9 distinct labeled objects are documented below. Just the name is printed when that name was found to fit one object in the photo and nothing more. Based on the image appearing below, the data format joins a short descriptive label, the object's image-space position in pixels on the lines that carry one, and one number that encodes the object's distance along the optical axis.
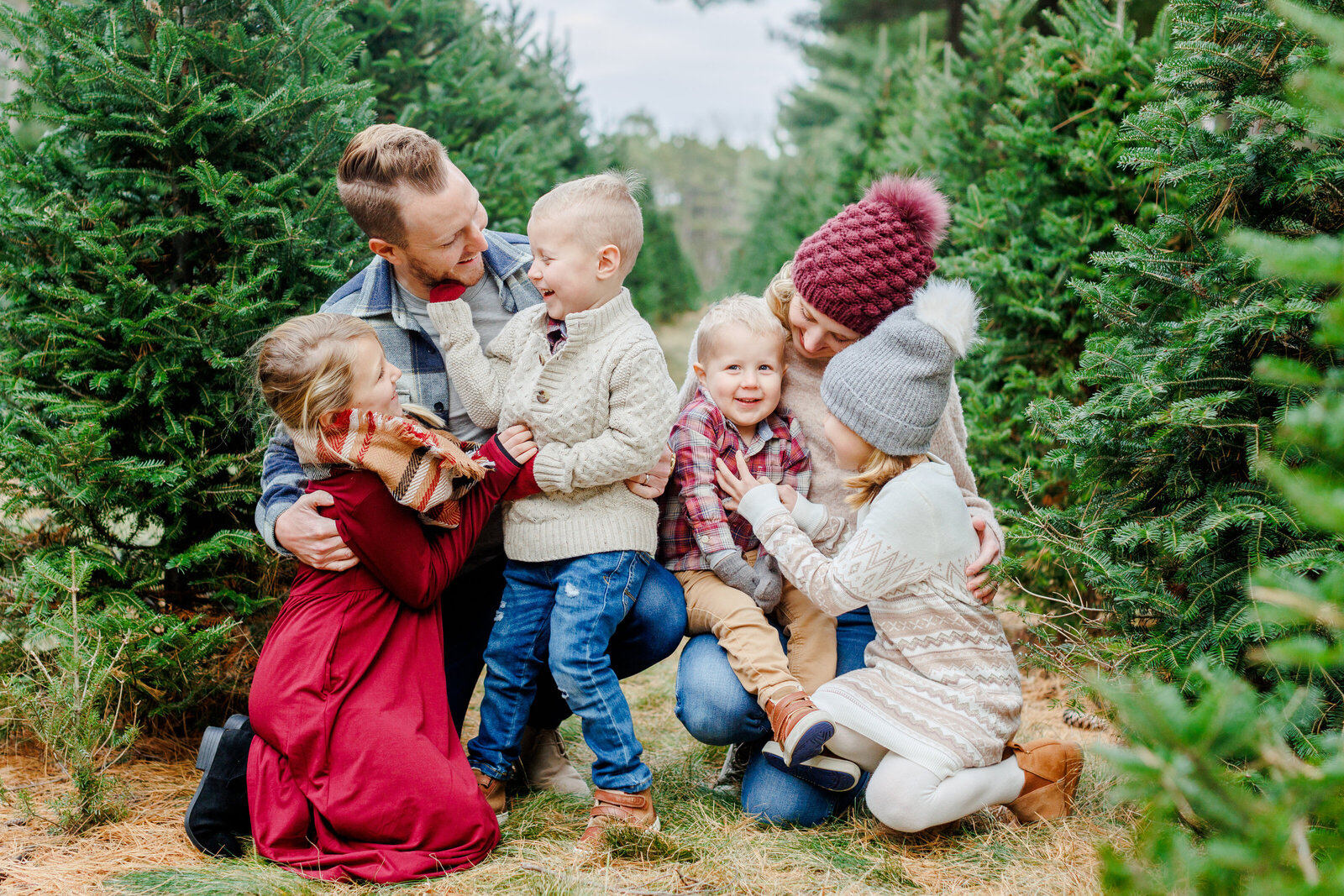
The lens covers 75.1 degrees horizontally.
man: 2.60
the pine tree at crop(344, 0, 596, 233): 4.36
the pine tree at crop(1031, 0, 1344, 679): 2.18
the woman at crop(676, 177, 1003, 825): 2.71
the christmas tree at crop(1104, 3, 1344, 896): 0.93
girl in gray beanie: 2.47
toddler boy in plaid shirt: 2.83
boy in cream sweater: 2.59
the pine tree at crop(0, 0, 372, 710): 2.80
